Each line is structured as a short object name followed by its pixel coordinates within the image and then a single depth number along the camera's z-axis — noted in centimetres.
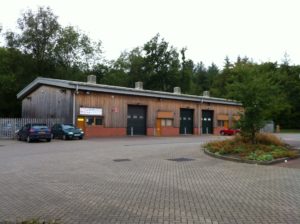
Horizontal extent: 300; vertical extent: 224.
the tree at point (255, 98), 1644
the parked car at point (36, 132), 2365
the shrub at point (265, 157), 1258
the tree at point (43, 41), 4473
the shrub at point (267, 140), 1702
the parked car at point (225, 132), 3798
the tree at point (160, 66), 6158
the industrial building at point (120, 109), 2839
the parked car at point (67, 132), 2542
